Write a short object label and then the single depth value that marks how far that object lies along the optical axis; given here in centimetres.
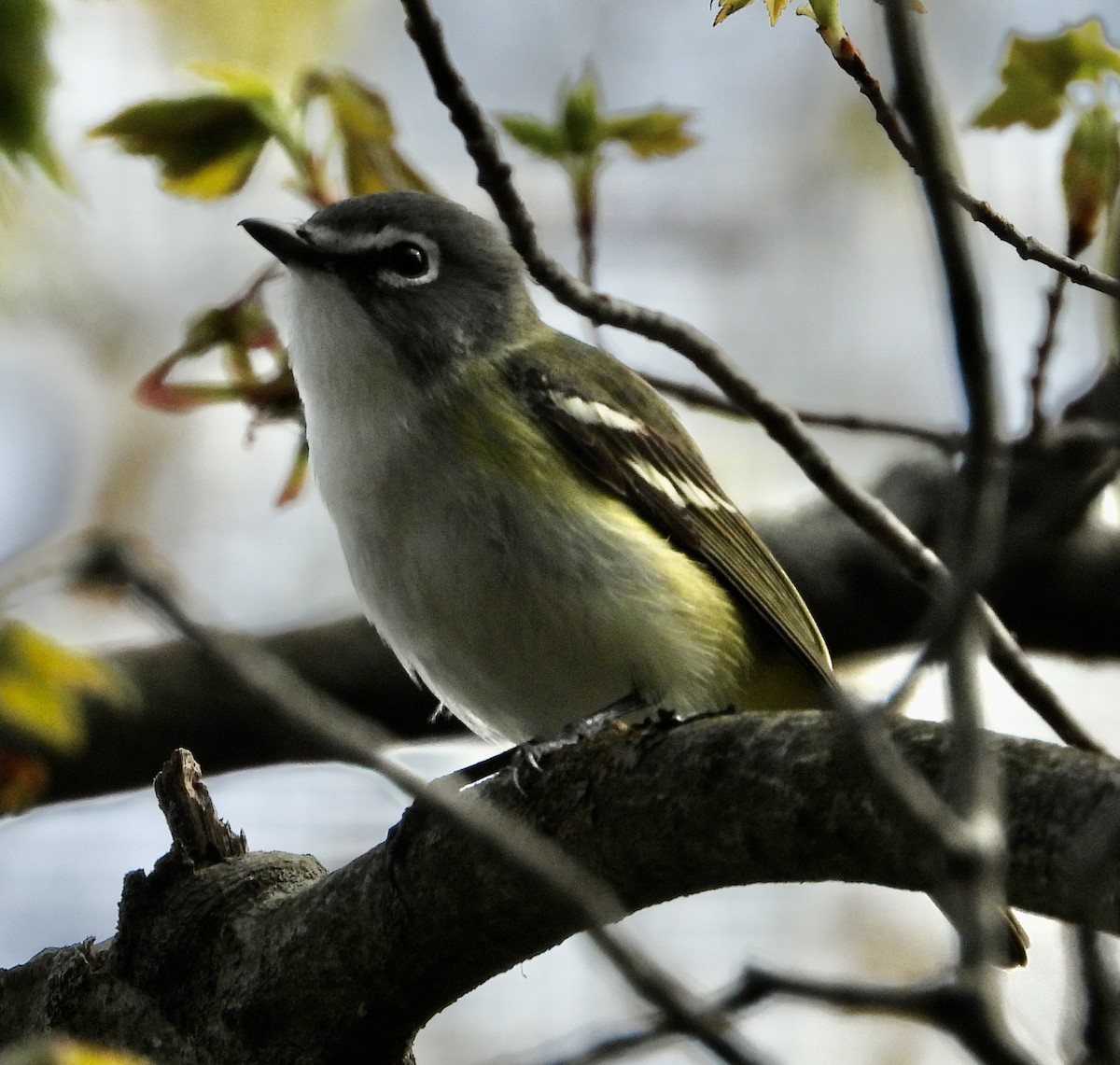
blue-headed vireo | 715
